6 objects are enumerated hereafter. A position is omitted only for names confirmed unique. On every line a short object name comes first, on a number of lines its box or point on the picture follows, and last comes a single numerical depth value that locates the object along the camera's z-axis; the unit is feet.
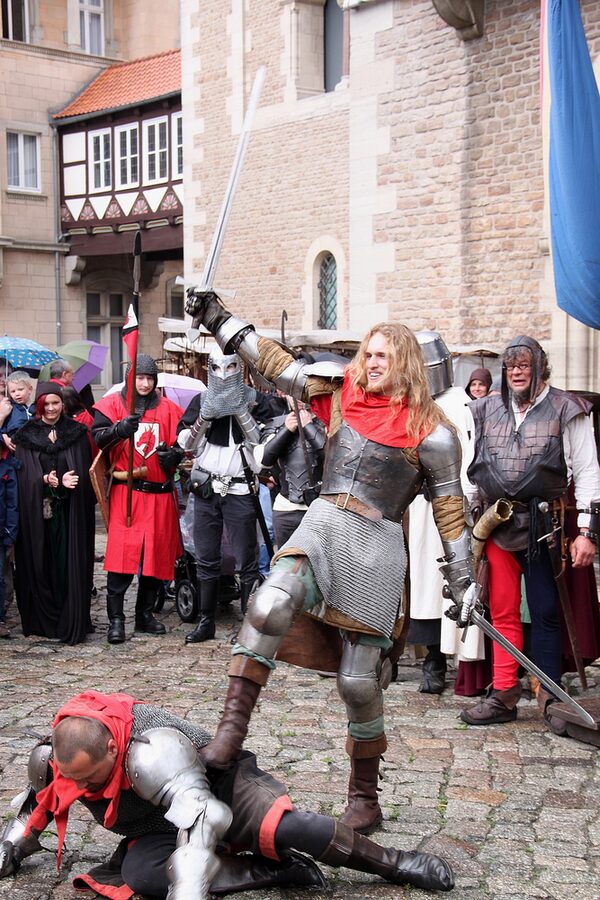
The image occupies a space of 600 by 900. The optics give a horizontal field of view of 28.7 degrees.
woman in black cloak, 23.54
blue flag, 23.70
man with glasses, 17.33
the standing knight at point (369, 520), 12.40
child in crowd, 24.90
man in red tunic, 23.54
